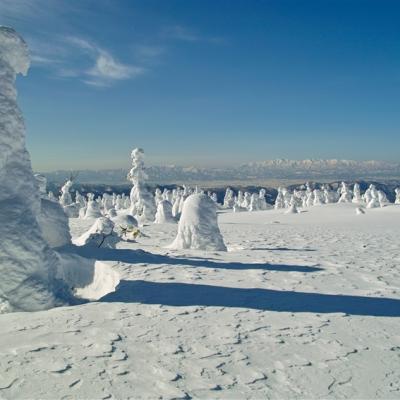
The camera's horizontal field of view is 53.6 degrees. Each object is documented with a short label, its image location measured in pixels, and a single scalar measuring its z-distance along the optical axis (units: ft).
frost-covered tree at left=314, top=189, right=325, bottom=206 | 259.39
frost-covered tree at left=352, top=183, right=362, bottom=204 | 234.66
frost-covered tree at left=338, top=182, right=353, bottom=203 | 254.59
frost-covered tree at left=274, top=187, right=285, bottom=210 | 270.57
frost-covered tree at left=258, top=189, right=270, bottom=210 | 263.70
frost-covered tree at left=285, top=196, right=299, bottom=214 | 166.20
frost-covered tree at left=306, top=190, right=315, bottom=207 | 266.57
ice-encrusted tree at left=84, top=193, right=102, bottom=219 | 146.74
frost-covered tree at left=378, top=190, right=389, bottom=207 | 220.02
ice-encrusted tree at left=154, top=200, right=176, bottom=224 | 120.26
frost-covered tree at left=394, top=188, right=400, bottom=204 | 242.82
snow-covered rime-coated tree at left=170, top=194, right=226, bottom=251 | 53.06
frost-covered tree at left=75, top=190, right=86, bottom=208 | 270.32
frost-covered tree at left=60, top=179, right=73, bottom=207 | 215.72
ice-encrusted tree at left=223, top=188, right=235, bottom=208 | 304.09
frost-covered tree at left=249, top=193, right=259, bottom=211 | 260.21
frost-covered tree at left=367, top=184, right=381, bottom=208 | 185.26
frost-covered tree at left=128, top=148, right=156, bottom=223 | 139.74
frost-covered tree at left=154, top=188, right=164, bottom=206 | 297.31
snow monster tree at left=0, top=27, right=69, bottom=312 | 24.16
